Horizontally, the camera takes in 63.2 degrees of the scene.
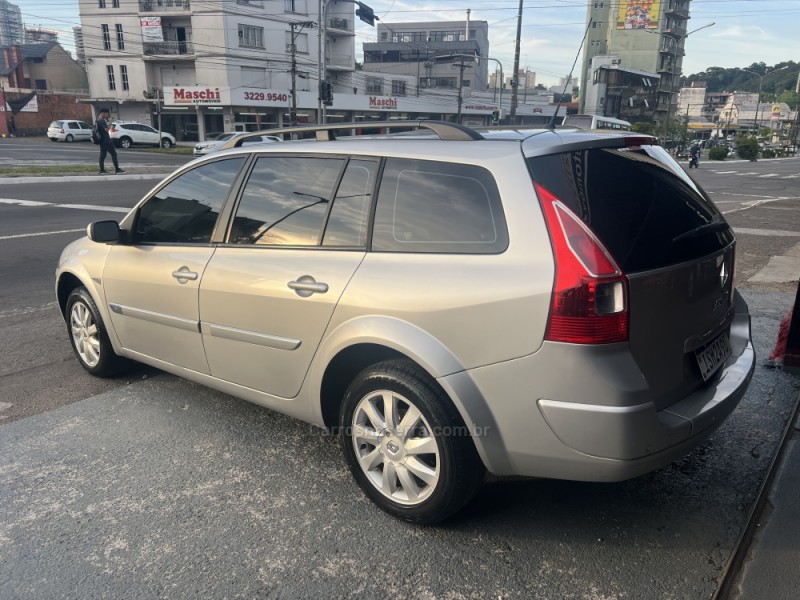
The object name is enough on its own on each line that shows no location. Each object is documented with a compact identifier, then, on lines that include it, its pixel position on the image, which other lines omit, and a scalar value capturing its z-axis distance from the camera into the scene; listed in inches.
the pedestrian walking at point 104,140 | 763.8
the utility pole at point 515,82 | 1057.5
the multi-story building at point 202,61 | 2022.6
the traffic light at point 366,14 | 1206.2
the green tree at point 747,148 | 2079.2
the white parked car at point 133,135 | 1705.2
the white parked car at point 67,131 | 1867.6
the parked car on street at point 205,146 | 1279.5
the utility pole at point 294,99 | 1682.5
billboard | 3560.5
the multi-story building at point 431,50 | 3417.8
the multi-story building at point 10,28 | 4012.3
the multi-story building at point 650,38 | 3572.8
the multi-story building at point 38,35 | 3393.2
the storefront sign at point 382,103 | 2388.0
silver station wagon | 94.0
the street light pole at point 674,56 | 3705.2
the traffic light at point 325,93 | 1208.8
